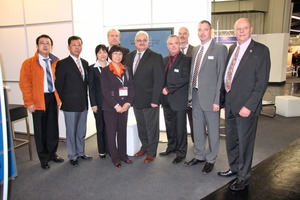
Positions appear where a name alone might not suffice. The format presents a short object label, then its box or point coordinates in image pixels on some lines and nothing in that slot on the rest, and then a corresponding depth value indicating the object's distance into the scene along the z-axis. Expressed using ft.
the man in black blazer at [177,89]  10.71
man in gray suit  9.64
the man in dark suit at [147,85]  10.83
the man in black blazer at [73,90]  10.69
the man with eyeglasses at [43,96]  10.55
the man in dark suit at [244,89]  8.16
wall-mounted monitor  14.39
